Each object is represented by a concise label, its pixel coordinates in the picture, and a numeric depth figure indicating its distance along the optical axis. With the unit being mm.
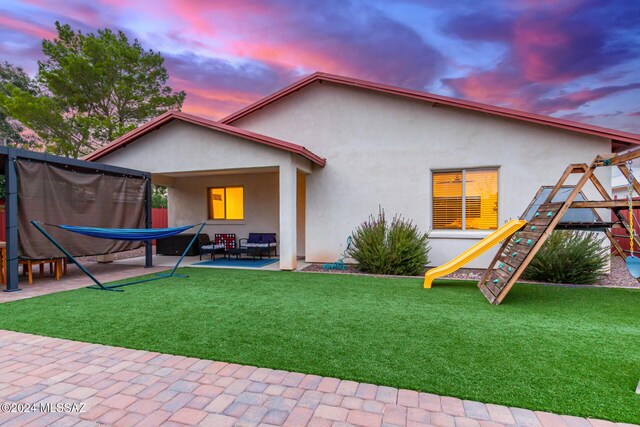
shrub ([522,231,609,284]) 6535
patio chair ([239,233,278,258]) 9977
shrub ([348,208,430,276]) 7441
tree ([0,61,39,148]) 20000
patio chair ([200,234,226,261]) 10000
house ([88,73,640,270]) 7711
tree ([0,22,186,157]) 16625
